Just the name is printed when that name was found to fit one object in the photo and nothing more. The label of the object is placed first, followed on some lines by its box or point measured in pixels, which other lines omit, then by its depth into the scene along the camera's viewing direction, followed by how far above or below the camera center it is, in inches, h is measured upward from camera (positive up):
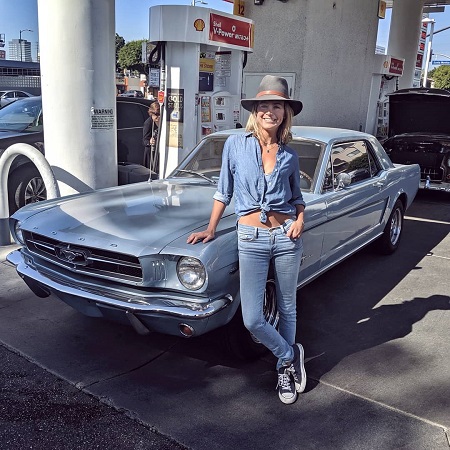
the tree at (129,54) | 3016.7 +145.5
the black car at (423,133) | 371.9 -32.1
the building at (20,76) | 1385.2 -3.1
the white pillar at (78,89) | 236.7 -5.5
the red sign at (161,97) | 321.1 -9.9
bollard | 223.6 -42.9
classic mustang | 122.7 -41.2
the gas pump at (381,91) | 576.1 -1.6
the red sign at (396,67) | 602.8 +27.5
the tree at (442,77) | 2080.5 +61.6
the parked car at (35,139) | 267.9 -36.2
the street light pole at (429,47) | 1312.7 +110.9
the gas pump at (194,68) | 306.3 +8.8
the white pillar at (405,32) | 677.3 +76.1
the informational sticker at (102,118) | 249.0 -18.9
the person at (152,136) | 332.9 -36.0
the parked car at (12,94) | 1081.9 -40.9
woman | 113.6 -24.2
